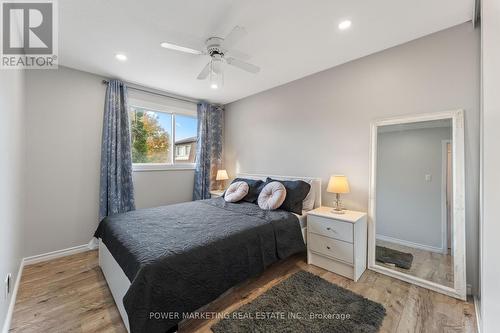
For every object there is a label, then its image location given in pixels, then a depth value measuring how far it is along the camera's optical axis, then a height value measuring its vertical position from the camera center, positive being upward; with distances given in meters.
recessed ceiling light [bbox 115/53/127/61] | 2.51 +1.35
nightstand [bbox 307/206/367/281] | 2.27 -0.87
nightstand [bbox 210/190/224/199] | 4.10 -0.54
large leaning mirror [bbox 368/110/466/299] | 1.99 -0.38
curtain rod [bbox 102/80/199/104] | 3.39 +1.30
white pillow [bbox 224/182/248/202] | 3.21 -0.41
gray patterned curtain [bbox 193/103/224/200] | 4.21 +0.40
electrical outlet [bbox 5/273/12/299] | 1.58 -0.94
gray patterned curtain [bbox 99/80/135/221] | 3.09 +0.14
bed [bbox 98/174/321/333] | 1.40 -0.74
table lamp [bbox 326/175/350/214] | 2.52 -0.24
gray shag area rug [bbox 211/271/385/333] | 1.60 -1.23
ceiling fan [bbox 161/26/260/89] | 1.93 +1.18
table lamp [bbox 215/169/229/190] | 4.30 -0.19
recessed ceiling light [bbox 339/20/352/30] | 1.96 +1.35
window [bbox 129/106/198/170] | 3.63 +0.53
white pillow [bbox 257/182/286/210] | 2.75 -0.41
